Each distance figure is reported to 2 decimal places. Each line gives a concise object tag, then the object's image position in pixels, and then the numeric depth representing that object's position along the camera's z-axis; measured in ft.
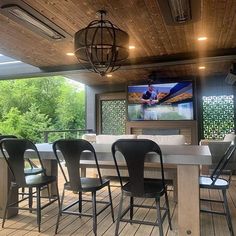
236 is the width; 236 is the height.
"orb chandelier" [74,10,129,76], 8.50
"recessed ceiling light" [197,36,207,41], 13.83
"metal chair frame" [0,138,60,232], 8.77
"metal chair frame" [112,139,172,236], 7.27
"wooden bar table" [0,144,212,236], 7.55
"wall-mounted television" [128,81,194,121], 24.82
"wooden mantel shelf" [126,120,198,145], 24.59
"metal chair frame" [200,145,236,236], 8.24
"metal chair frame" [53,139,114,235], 8.01
